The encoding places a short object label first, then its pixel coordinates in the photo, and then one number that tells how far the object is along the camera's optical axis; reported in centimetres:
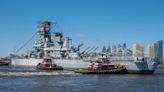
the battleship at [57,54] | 10753
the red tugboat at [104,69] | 7655
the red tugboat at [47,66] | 9381
